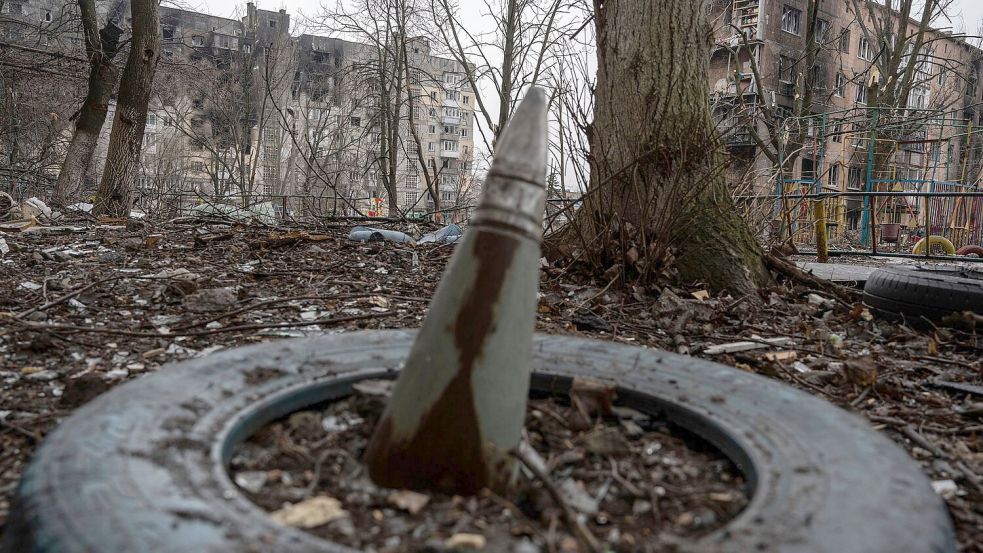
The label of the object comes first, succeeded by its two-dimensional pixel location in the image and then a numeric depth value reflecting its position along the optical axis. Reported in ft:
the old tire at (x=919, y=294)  13.76
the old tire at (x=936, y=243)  36.92
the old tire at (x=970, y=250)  38.40
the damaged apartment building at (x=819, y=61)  118.12
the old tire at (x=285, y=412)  3.59
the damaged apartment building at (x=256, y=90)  70.59
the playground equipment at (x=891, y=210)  45.57
